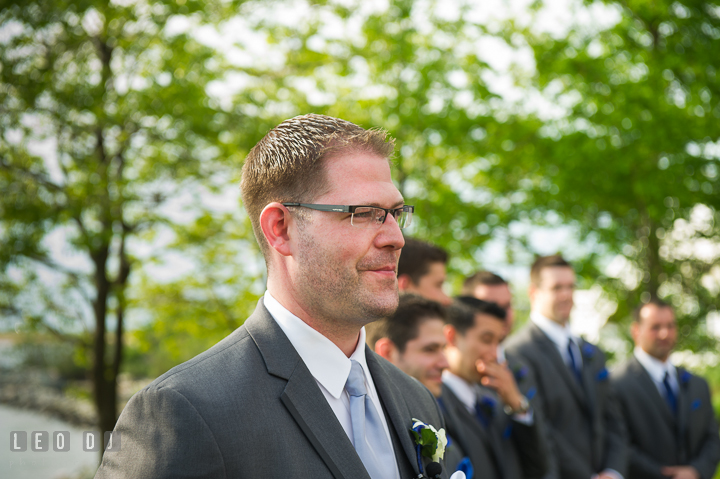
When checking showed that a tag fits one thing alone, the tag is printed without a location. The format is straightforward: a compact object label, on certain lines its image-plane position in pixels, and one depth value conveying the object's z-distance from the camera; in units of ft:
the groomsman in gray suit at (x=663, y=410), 23.47
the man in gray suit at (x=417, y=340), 14.32
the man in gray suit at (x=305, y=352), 6.28
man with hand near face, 15.81
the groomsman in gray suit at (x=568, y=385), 20.44
